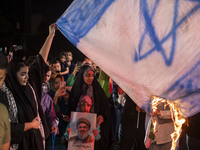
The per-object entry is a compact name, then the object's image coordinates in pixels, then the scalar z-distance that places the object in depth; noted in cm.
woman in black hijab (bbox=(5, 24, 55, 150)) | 276
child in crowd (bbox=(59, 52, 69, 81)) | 709
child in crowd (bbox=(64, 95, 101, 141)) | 441
